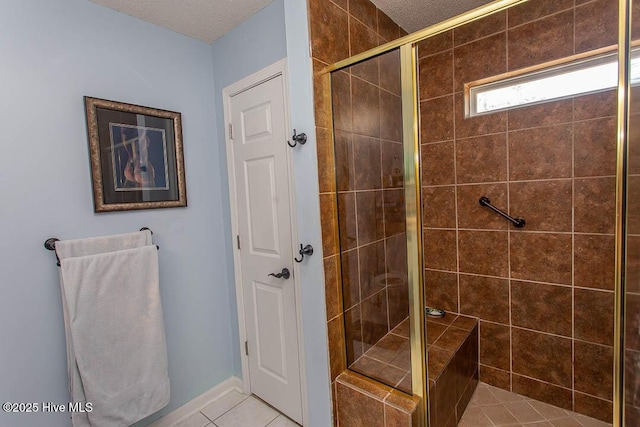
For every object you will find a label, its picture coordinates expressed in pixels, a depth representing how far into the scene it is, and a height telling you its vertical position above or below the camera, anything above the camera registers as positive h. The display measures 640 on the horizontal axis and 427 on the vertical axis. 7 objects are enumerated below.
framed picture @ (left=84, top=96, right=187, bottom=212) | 1.50 +0.28
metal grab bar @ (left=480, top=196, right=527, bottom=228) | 1.85 -0.17
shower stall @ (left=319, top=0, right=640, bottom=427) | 1.37 -0.10
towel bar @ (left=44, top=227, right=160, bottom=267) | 1.35 -0.16
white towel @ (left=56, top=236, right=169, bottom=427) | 1.37 -0.66
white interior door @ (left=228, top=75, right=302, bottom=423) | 1.73 -0.27
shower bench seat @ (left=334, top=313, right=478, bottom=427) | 1.33 -0.95
